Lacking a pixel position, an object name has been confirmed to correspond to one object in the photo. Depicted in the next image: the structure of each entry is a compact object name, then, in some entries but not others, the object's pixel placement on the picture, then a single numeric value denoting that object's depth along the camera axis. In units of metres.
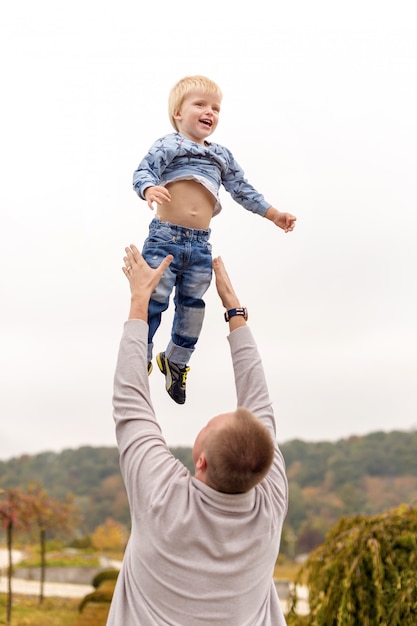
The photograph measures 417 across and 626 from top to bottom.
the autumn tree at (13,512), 14.03
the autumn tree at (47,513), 16.09
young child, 3.22
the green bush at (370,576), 5.80
